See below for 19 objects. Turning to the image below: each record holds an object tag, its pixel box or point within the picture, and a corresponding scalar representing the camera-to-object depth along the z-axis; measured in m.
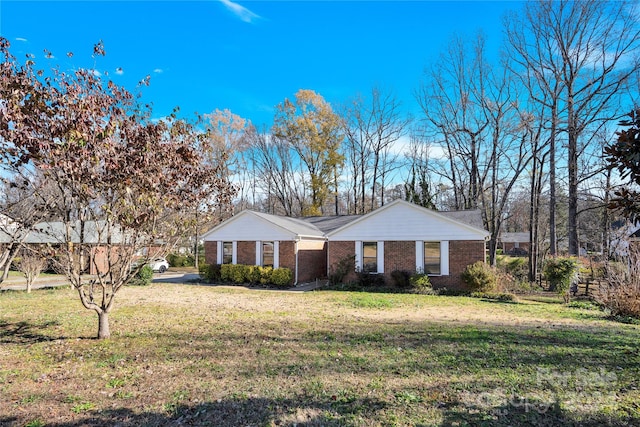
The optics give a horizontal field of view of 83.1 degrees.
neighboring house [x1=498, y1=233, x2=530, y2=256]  50.75
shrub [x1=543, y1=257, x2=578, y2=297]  16.84
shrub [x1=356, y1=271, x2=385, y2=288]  18.80
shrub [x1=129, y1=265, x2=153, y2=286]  19.19
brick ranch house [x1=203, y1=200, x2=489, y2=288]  17.81
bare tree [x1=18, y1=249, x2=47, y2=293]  17.03
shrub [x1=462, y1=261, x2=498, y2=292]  16.61
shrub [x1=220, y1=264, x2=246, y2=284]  21.34
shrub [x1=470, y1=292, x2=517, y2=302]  15.37
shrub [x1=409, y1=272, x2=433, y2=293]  17.34
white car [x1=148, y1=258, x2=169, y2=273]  30.26
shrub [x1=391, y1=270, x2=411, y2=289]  18.02
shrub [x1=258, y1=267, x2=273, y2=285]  20.48
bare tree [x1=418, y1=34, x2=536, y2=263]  26.03
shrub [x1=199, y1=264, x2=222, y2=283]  22.23
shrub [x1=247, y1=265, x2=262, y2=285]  20.83
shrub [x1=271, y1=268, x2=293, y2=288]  19.98
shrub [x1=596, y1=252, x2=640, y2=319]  10.02
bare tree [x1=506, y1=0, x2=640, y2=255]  21.62
